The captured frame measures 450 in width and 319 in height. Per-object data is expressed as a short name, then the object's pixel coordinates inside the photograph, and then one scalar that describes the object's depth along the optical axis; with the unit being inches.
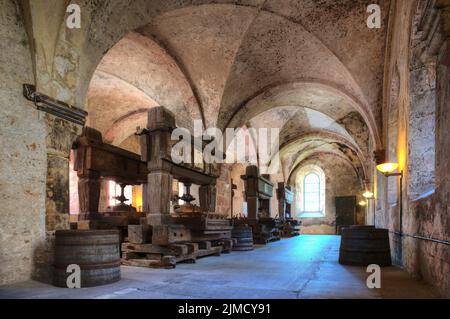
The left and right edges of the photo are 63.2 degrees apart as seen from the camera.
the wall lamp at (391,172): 273.1
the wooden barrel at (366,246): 257.5
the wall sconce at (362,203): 900.6
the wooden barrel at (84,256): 182.2
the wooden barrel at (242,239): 413.4
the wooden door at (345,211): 995.3
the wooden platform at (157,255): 257.1
